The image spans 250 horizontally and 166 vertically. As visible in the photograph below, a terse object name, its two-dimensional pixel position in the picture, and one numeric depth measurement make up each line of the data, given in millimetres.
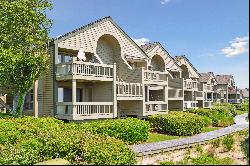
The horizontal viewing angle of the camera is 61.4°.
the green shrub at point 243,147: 7065
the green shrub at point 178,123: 16307
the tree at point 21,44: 15135
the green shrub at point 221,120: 22404
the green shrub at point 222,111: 27200
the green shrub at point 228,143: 10939
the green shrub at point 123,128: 12617
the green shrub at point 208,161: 7178
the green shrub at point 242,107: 46304
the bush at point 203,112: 23651
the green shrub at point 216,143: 11717
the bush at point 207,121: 21288
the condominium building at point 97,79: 15559
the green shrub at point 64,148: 8048
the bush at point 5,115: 14833
